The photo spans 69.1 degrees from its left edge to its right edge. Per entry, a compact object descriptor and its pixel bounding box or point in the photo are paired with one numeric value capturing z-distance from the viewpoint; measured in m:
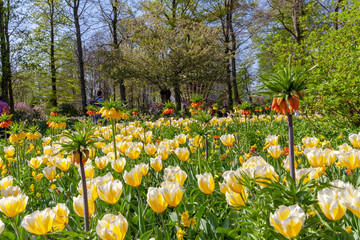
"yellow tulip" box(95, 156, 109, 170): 2.15
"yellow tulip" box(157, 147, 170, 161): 2.26
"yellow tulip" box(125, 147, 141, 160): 2.19
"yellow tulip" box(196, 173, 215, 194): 1.36
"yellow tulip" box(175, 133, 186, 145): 2.79
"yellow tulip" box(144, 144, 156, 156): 2.41
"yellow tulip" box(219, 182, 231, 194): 1.33
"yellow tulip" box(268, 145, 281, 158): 2.02
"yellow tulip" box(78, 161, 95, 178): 1.91
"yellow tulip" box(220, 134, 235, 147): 2.58
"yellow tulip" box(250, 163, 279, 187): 1.11
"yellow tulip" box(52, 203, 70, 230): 1.21
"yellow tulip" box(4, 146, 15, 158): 2.90
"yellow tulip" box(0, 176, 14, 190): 1.75
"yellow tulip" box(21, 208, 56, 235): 1.10
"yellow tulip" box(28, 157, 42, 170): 2.42
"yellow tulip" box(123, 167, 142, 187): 1.53
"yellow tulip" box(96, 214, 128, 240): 0.93
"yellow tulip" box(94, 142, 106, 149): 3.09
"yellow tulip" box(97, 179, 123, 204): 1.29
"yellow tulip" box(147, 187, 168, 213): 1.20
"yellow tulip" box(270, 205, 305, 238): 0.78
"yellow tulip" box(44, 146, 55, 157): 2.81
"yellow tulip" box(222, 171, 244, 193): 1.17
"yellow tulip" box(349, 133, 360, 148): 1.75
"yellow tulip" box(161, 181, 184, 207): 1.22
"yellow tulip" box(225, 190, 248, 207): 1.19
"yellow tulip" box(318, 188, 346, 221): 0.83
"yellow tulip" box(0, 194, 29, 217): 1.32
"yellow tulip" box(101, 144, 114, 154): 2.75
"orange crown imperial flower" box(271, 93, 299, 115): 1.14
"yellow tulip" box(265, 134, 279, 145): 2.45
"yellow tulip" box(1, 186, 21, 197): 1.53
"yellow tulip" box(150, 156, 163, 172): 1.87
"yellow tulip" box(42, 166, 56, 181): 2.04
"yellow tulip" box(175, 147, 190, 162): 2.10
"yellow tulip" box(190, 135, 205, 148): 2.29
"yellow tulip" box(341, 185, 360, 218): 0.82
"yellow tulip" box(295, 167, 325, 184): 1.15
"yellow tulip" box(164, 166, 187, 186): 1.54
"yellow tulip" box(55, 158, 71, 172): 2.00
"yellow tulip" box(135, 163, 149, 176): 1.72
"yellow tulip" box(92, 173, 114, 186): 1.46
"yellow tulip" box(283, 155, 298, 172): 1.59
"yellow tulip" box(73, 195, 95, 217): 1.28
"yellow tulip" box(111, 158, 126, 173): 1.88
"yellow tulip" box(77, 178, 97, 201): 1.39
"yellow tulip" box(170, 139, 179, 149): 2.64
